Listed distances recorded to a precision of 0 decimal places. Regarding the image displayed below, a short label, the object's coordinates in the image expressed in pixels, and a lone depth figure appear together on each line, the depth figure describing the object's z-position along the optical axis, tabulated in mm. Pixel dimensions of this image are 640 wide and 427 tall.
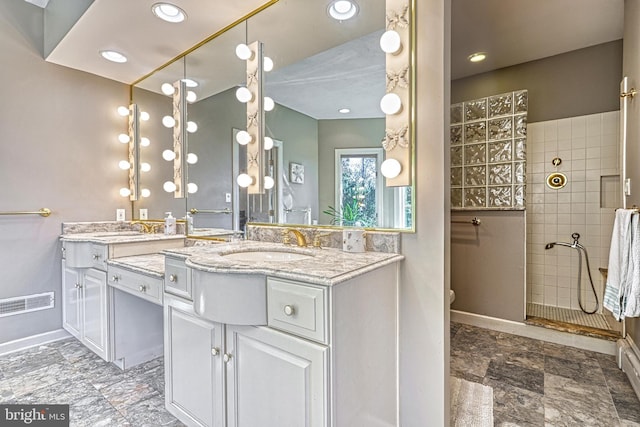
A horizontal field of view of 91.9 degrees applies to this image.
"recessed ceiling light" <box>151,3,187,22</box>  1845
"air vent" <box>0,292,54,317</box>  2354
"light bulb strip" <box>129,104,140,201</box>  2889
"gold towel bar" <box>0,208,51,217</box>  2396
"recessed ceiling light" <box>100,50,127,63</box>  2355
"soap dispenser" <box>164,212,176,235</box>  2521
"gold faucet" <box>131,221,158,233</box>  2766
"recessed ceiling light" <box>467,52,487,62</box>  2682
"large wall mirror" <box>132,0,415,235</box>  1541
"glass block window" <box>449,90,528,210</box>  2592
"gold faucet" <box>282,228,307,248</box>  1693
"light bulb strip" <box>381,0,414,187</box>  1374
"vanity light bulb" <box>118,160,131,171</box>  2928
